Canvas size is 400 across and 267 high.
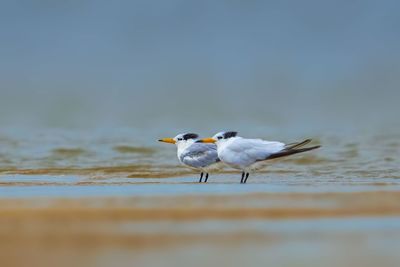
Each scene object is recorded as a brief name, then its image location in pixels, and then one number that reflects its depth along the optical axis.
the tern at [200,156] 20.42
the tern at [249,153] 19.33
